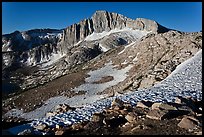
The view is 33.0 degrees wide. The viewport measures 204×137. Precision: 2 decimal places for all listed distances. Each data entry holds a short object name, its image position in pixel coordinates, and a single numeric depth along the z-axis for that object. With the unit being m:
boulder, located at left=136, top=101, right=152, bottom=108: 18.96
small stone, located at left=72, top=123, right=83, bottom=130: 16.43
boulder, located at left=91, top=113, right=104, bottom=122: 17.47
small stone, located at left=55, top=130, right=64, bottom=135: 15.60
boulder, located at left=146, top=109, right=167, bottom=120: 16.83
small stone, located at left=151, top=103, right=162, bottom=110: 18.09
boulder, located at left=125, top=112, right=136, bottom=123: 17.05
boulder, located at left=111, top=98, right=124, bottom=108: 19.78
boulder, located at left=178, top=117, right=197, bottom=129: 15.32
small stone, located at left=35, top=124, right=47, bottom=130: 16.70
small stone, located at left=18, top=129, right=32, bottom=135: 16.02
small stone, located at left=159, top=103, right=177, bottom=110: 17.83
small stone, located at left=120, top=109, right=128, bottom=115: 18.05
